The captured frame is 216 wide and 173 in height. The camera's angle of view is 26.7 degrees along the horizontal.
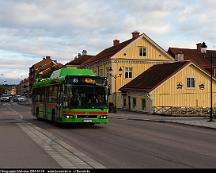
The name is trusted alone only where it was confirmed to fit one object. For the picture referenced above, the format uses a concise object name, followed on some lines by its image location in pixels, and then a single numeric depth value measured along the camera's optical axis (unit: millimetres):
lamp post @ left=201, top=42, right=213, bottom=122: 28480
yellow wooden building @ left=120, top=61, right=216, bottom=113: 52019
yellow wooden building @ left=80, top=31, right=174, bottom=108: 64875
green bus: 23531
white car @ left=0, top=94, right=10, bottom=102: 114475
